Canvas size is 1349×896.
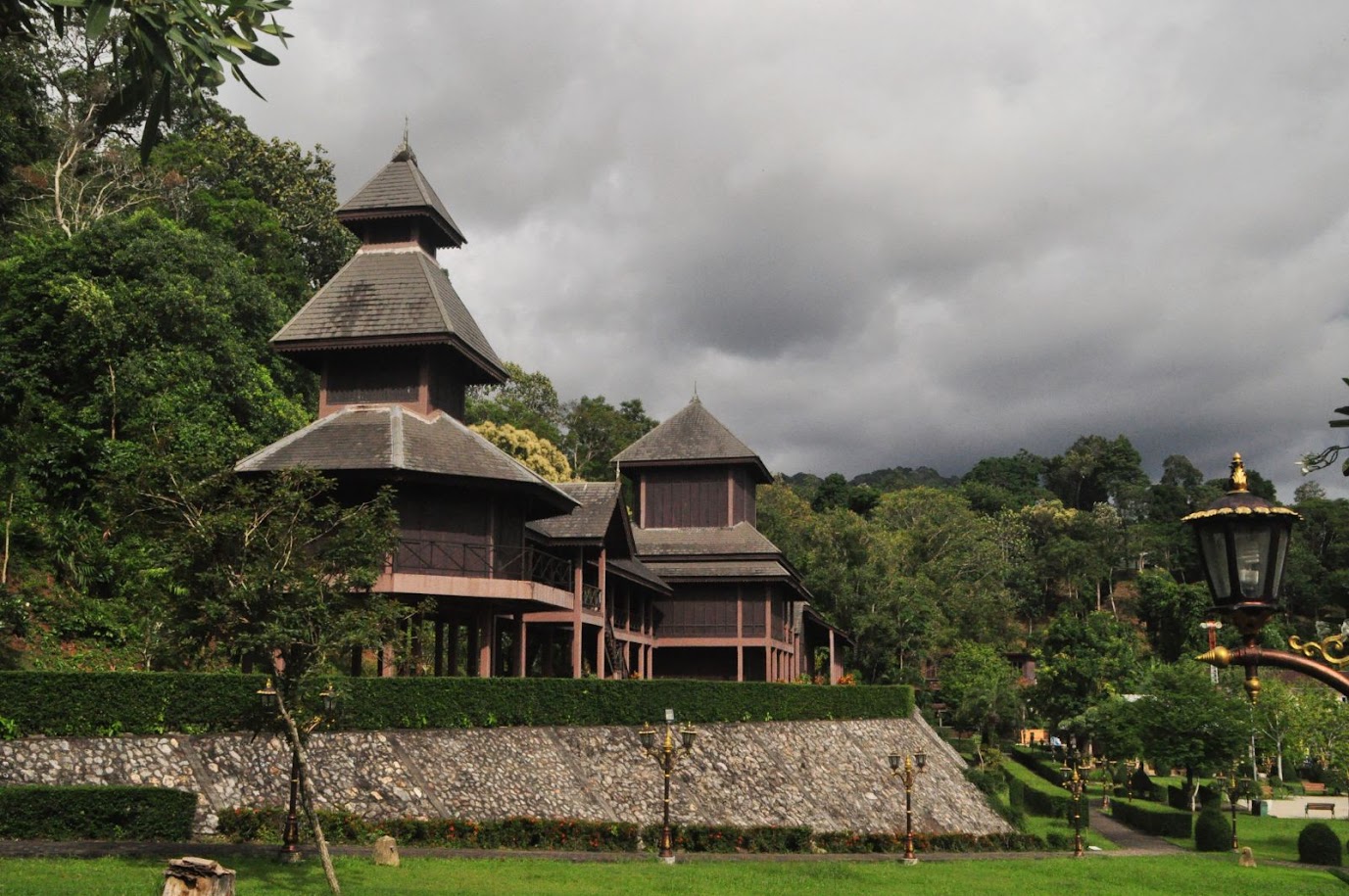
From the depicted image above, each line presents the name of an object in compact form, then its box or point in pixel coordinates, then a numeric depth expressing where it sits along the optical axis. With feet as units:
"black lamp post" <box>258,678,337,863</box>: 63.56
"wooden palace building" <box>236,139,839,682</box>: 103.35
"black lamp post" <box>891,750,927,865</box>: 91.57
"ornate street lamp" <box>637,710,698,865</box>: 80.12
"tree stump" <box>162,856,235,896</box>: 44.45
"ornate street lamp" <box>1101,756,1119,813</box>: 173.55
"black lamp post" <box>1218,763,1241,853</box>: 141.59
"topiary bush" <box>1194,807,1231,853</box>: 126.00
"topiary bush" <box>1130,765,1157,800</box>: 180.65
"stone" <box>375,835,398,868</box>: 66.77
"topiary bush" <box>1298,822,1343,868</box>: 114.42
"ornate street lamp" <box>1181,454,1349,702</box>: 18.08
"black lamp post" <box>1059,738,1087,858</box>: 108.99
